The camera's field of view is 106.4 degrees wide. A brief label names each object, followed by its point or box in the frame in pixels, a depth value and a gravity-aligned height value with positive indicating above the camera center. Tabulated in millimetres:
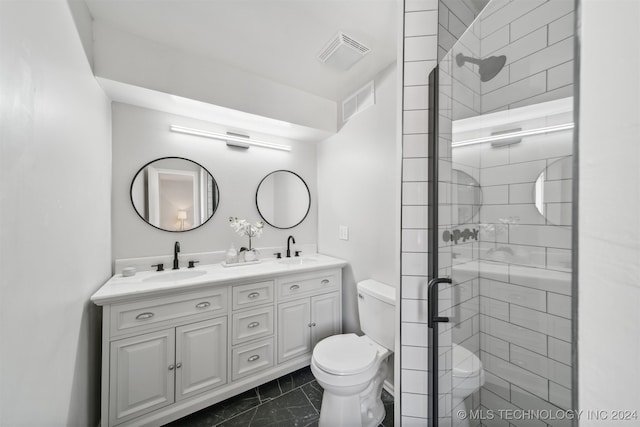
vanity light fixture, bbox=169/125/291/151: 1940 +639
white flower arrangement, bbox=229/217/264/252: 2109 -156
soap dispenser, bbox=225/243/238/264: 2010 -386
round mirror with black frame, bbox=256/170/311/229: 2344 +117
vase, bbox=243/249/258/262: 2109 -398
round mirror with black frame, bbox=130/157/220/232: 1824 +129
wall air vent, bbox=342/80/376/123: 1893 +932
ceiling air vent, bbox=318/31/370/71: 1530 +1074
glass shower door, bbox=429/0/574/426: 515 -20
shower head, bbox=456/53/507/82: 711 +453
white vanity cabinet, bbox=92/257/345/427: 1321 -830
